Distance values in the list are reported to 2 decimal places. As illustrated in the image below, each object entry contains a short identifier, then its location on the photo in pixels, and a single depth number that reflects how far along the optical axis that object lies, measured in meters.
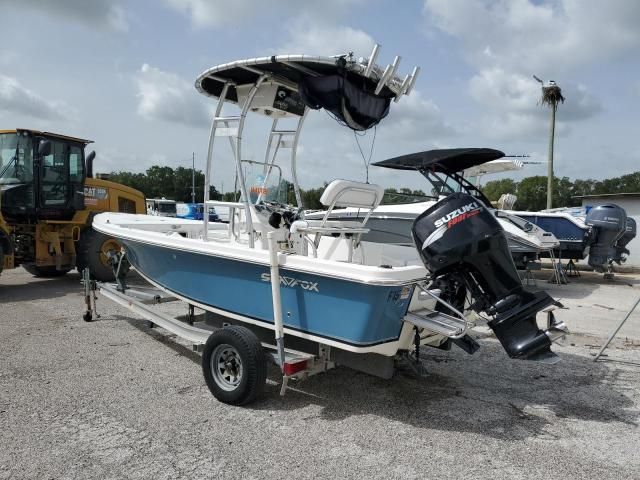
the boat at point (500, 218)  9.37
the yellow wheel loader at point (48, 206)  8.53
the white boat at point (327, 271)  3.47
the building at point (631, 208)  16.86
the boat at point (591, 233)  11.59
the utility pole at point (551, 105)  21.50
